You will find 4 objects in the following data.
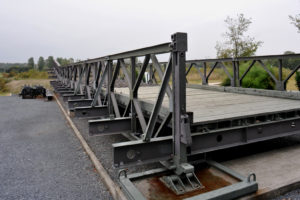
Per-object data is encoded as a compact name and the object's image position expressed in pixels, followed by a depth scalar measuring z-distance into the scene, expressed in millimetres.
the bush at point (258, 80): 9859
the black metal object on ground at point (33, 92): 16875
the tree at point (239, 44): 17594
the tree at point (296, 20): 15023
